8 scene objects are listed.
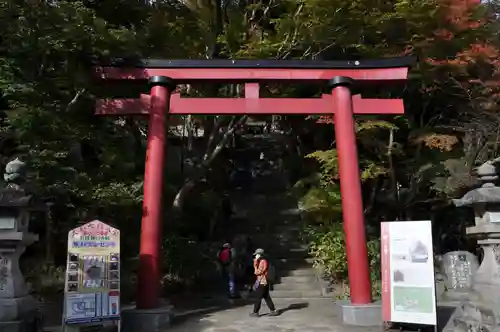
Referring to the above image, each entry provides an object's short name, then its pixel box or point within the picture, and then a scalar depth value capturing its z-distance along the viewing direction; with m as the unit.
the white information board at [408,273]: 7.84
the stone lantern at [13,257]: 7.91
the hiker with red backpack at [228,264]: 13.05
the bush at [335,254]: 12.99
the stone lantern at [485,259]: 7.52
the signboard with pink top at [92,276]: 7.75
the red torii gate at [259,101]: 10.00
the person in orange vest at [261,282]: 10.29
